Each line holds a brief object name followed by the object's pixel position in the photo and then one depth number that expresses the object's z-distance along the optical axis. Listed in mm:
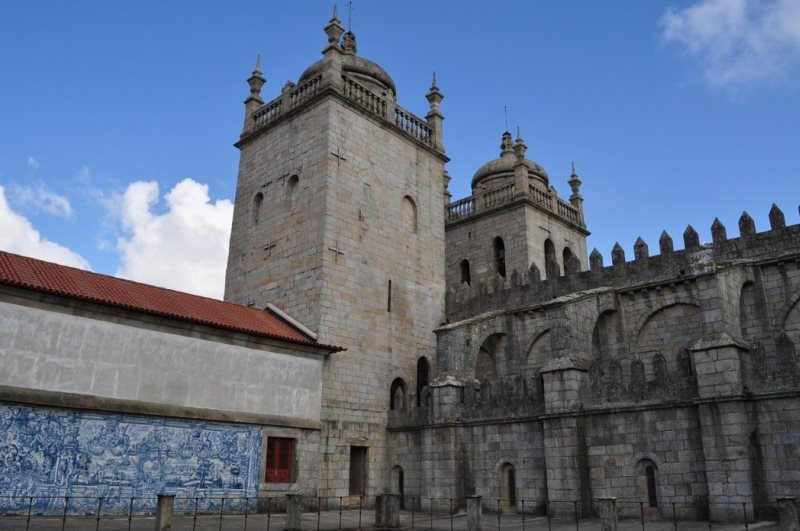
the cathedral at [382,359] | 15977
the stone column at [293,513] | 14992
